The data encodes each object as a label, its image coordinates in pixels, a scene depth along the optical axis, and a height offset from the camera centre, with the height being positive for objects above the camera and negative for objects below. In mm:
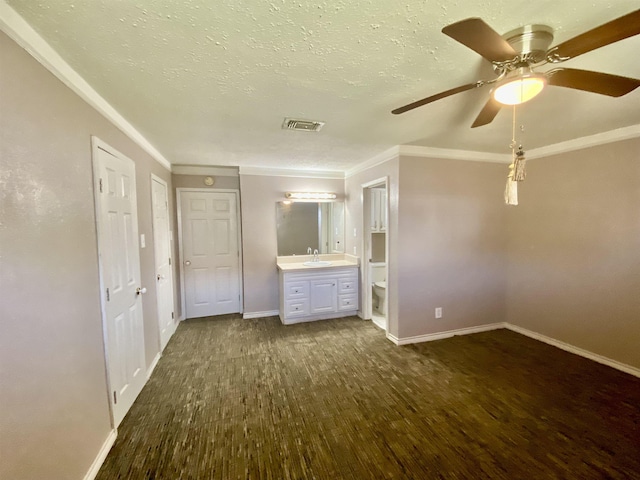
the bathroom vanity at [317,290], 3914 -975
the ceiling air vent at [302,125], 2252 +897
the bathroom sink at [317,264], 4118 -596
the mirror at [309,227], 4402 -7
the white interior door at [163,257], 3039 -362
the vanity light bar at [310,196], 4285 +509
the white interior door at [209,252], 4121 -383
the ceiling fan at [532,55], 971 +719
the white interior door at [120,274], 1818 -352
